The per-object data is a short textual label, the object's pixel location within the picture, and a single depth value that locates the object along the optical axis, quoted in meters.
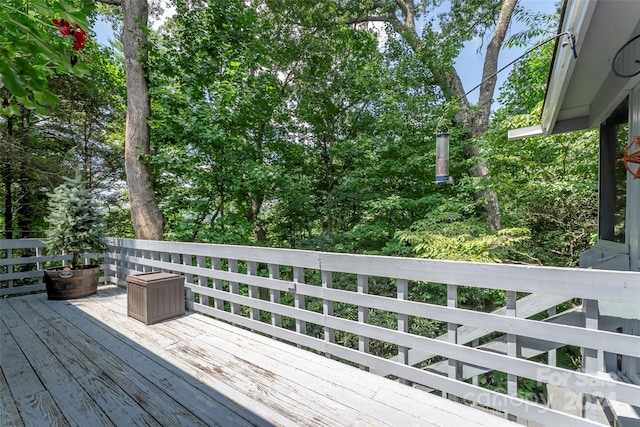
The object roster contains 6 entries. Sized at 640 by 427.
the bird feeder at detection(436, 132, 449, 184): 3.28
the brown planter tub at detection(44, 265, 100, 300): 4.35
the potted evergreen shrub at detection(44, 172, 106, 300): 4.39
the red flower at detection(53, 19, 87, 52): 1.36
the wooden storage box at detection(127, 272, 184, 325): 3.30
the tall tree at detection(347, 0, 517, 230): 7.44
